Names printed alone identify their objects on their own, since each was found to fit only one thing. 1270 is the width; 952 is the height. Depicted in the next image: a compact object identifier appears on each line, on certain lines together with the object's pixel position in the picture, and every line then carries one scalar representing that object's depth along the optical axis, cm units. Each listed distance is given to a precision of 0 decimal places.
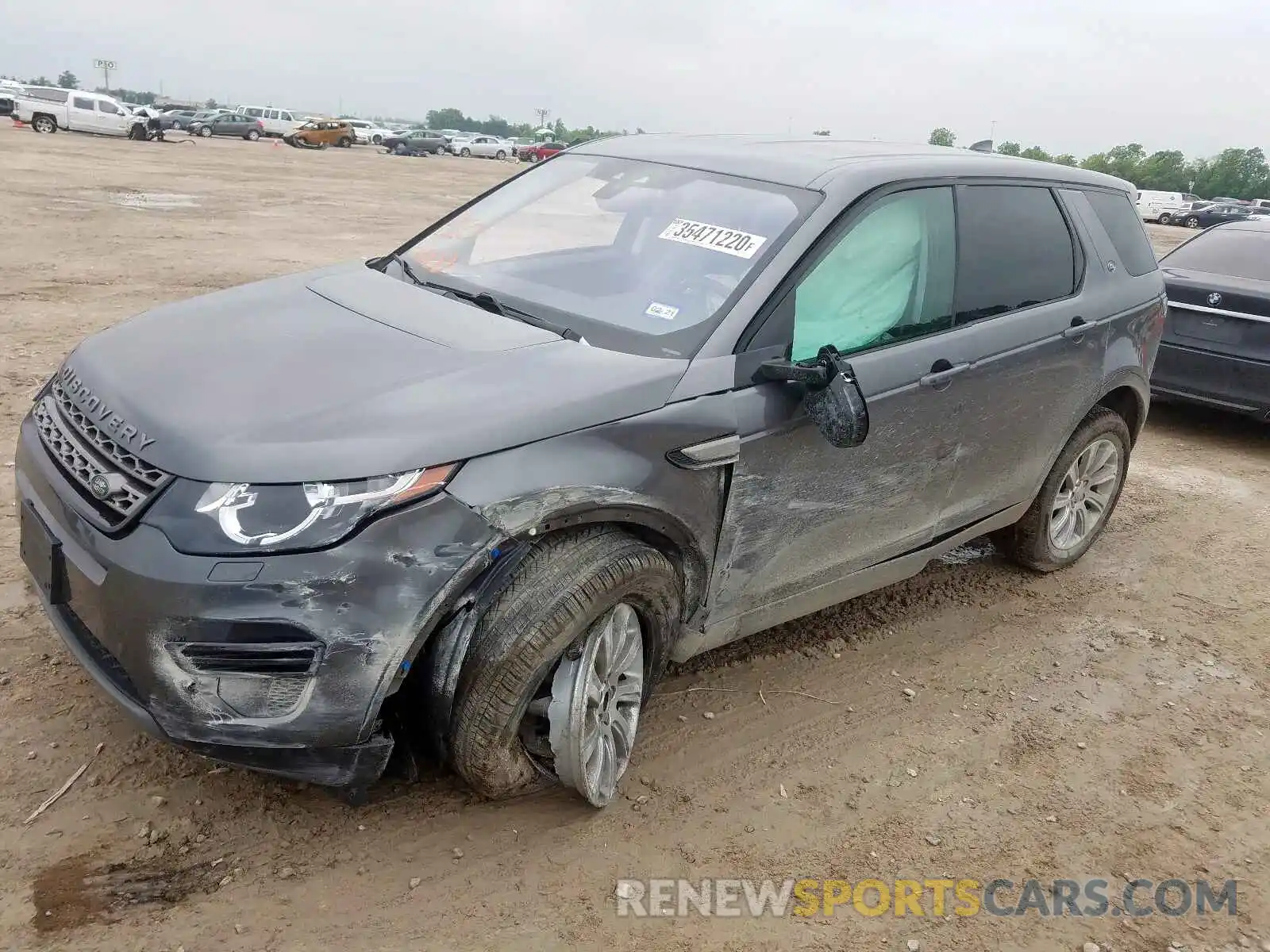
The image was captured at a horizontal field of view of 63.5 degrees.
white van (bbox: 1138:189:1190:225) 4656
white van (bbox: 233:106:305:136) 5309
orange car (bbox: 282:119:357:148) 4881
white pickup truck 3656
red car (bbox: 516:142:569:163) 5812
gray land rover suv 233
